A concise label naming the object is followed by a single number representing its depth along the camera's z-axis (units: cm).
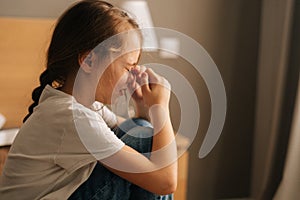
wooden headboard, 273
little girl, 174
